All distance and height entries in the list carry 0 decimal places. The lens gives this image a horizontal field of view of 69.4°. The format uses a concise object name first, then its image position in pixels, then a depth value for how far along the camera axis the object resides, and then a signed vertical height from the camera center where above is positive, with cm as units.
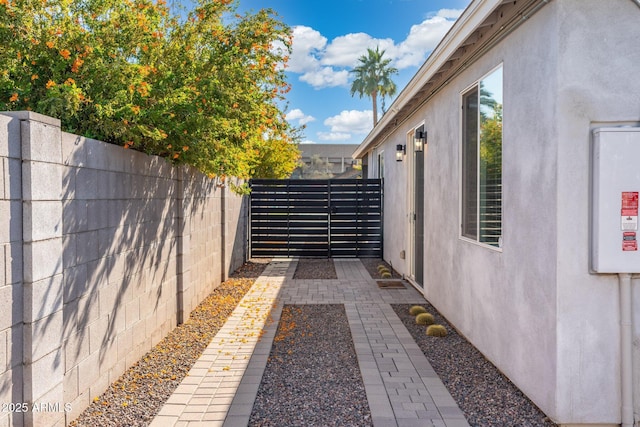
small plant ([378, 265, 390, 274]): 912 -133
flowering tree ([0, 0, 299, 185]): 337 +109
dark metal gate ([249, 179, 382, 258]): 1138 -39
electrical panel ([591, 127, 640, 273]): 286 +2
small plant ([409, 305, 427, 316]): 588 -138
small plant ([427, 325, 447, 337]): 497 -139
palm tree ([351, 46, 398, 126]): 3247 +907
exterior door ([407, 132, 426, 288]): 739 -19
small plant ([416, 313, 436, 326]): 543 -138
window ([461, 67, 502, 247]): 409 +40
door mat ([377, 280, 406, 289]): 779 -141
